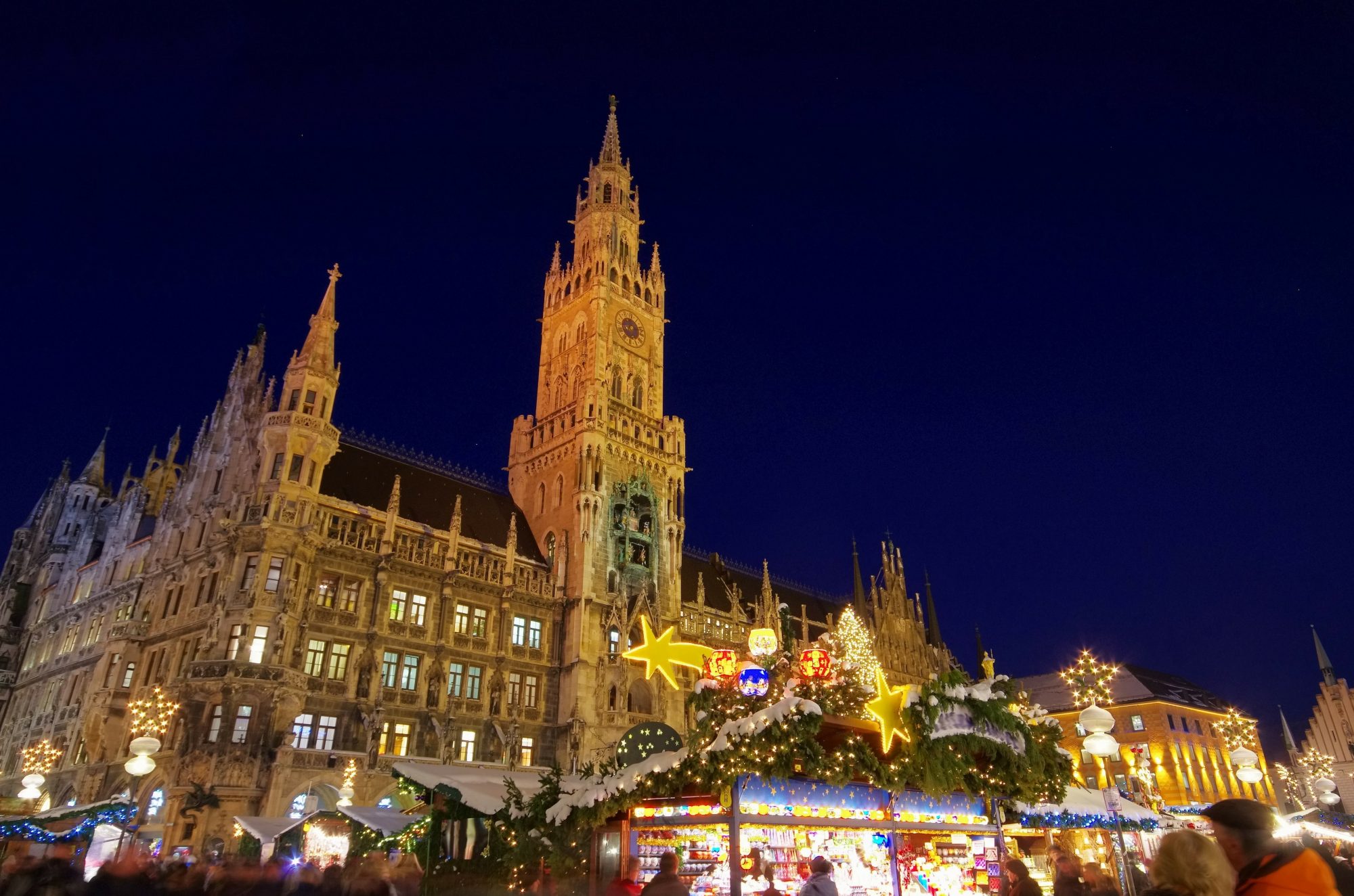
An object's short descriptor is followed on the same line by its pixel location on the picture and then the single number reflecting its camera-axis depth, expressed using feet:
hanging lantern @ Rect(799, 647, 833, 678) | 61.52
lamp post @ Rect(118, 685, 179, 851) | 118.32
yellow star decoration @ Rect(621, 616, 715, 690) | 66.18
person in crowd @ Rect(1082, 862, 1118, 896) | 35.45
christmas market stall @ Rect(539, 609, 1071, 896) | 54.54
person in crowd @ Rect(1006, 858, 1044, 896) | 35.17
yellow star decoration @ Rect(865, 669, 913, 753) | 59.00
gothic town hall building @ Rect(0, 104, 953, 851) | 120.26
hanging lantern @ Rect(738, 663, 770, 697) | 61.46
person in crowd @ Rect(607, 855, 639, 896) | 33.96
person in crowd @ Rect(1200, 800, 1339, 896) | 15.30
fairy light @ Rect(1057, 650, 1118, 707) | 72.13
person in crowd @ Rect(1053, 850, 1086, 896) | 34.14
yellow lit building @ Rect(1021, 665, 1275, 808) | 212.23
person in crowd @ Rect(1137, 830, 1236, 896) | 16.67
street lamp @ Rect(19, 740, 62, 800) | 145.69
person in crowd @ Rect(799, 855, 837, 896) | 35.53
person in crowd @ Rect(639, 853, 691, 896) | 30.73
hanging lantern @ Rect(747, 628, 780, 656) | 70.74
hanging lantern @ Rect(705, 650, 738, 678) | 64.59
